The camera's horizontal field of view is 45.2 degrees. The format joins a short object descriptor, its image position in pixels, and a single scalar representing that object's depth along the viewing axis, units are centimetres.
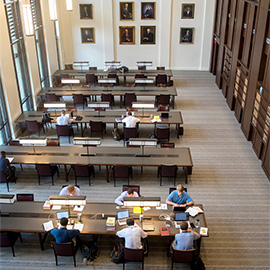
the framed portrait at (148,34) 1798
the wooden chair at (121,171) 868
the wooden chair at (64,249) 611
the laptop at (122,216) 670
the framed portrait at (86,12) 1764
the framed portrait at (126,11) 1745
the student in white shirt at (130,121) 1076
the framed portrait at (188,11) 1744
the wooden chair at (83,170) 873
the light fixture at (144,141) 858
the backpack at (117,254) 646
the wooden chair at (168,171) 862
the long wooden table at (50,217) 651
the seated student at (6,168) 860
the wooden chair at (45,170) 882
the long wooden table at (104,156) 884
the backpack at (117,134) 1128
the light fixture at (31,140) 845
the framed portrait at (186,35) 1792
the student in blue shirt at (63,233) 610
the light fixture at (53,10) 1355
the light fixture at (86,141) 865
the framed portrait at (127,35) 1800
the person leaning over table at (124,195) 693
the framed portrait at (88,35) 1816
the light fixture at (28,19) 921
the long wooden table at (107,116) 1123
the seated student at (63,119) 1095
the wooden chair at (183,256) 596
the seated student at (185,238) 596
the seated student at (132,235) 606
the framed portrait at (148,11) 1744
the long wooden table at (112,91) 1361
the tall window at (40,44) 1428
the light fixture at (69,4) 1579
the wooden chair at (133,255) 600
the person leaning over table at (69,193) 726
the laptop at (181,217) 659
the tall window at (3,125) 1059
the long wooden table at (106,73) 1602
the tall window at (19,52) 1143
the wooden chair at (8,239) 647
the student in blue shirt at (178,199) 712
